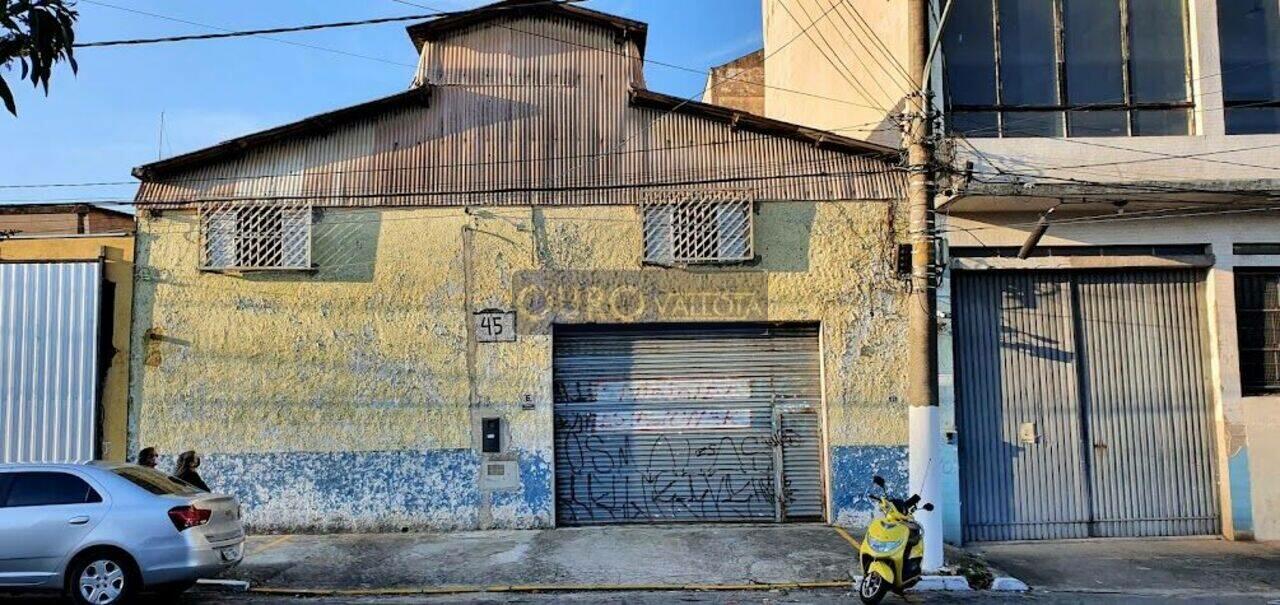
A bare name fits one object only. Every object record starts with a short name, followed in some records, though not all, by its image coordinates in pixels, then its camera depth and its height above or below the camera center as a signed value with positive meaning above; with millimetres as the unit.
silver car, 8320 -1404
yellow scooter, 8539 -1716
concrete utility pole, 9742 +602
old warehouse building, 12359 +772
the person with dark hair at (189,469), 10469 -997
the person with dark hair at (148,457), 10609 -863
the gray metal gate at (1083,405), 12305 -571
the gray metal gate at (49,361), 12078 +284
